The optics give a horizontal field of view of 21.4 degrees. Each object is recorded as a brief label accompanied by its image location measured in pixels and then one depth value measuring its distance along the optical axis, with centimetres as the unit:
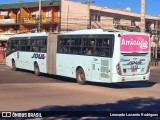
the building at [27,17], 6296
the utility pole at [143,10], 4056
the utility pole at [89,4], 6269
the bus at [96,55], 1931
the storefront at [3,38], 6550
